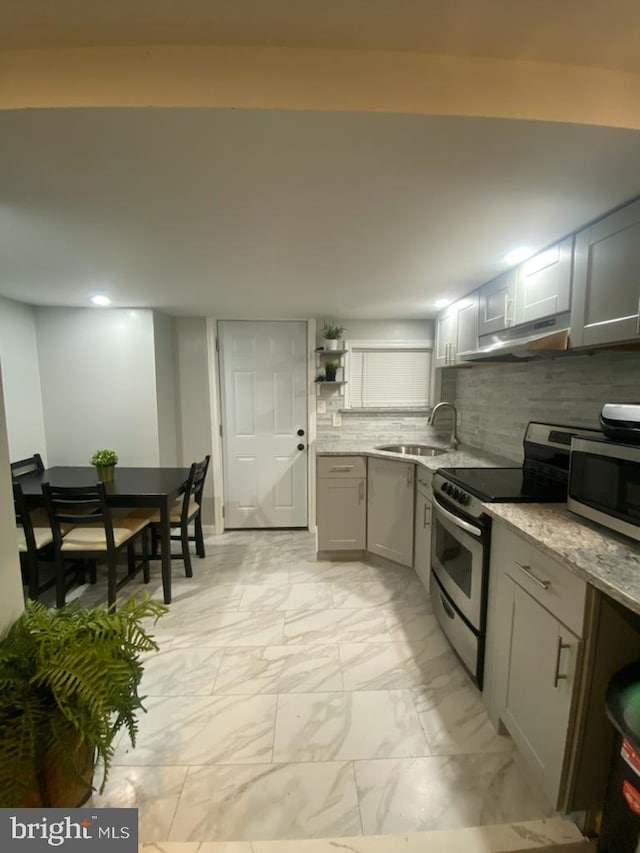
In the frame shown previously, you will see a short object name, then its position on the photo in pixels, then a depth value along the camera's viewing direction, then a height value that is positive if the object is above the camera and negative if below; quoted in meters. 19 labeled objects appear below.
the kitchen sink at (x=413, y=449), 2.98 -0.51
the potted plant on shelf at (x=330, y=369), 3.20 +0.18
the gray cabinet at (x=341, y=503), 2.80 -0.90
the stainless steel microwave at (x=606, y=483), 1.09 -0.31
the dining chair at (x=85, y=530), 2.05 -0.91
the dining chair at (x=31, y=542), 2.03 -0.93
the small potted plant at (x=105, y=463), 2.47 -0.51
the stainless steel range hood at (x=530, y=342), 1.51 +0.22
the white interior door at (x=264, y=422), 3.36 -0.31
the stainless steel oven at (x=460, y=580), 1.58 -0.96
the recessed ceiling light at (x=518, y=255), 1.66 +0.65
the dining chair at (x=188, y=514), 2.57 -0.95
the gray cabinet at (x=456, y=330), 2.39 +0.44
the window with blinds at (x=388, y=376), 3.33 +0.13
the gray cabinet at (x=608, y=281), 1.21 +0.40
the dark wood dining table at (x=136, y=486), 2.21 -0.65
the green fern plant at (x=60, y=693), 0.97 -0.88
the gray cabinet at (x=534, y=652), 1.06 -0.89
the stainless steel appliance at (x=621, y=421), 1.12 -0.10
